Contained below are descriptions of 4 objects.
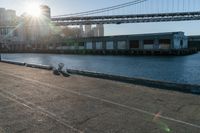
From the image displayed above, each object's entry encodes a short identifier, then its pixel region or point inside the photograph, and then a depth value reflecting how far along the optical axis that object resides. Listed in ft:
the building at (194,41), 410.93
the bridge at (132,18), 325.01
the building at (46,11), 478.59
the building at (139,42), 247.29
